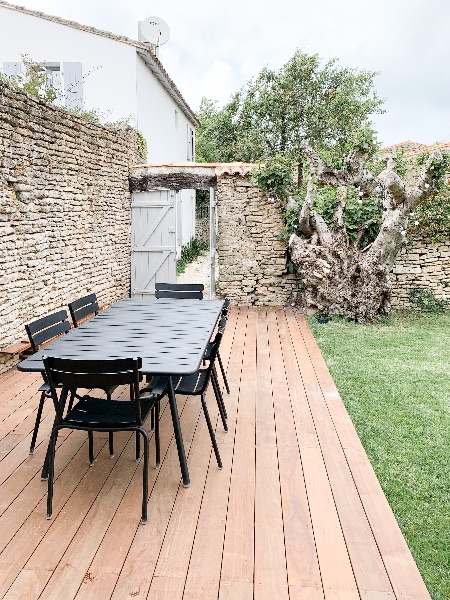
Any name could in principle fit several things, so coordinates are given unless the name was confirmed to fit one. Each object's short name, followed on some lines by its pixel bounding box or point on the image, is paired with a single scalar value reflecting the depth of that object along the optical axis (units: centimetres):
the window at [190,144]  1697
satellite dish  1251
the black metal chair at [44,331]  326
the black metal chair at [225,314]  412
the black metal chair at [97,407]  252
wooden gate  893
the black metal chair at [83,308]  402
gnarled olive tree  731
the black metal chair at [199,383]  316
